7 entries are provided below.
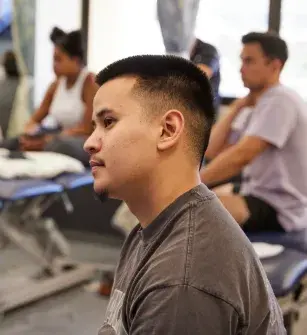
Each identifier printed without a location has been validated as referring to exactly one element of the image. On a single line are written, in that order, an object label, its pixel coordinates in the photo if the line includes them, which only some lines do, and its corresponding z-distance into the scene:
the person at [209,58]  2.80
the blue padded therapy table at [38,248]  2.74
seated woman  3.01
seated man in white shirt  2.18
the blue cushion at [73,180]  2.75
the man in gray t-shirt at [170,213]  0.79
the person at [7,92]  4.13
